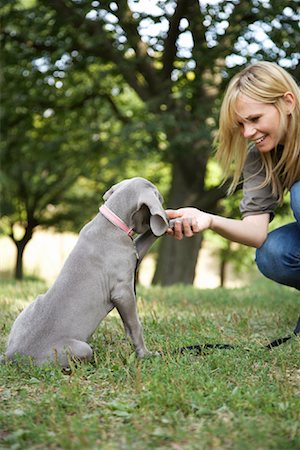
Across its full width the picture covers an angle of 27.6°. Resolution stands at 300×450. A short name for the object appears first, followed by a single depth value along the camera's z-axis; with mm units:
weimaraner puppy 3516
